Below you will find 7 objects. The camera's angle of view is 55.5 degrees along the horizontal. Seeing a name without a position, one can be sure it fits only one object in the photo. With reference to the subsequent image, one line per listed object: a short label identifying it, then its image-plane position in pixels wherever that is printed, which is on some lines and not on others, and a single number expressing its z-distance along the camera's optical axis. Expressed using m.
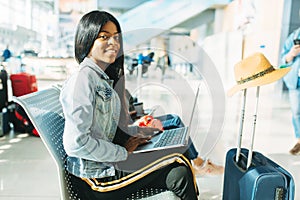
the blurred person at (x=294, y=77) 2.60
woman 0.91
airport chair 0.98
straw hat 1.19
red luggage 3.42
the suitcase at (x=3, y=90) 3.14
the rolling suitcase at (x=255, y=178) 1.11
